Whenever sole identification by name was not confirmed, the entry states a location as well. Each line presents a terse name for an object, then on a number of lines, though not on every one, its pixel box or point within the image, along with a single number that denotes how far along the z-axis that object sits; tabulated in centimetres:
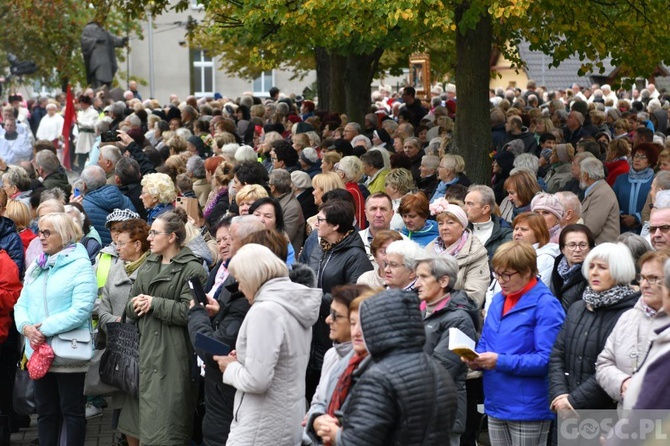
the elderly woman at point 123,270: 1633
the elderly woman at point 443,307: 1267
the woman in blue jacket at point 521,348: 1286
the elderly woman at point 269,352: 1170
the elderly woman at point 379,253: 1458
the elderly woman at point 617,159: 2608
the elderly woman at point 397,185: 2079
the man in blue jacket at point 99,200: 2094
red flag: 3867
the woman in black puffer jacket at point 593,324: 1215
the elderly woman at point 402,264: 1343
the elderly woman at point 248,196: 1785
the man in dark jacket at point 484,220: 1698
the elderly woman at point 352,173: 2253
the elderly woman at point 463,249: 1521
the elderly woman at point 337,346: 1066
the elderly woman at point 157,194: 2018
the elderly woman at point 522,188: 1912
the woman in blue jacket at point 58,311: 1585
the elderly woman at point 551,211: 1676
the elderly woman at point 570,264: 1378
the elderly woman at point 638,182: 2378
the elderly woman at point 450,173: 2253
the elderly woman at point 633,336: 1131
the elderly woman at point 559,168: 2523
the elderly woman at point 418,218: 1711
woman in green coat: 1507
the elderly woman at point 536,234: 1539
